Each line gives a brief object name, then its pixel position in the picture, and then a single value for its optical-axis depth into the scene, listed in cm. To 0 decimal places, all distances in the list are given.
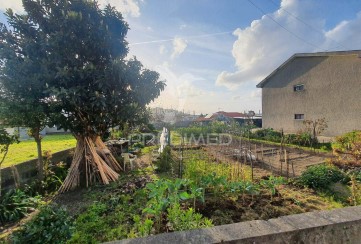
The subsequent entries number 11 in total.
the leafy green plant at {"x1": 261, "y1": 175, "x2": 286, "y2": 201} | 419
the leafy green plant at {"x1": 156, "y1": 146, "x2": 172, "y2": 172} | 735
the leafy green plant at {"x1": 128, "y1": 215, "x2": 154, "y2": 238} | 262
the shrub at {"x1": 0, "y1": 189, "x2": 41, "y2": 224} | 397
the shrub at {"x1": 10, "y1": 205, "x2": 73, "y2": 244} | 220
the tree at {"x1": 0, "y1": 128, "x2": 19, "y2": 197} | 443
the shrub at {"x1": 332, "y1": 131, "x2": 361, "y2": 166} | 701
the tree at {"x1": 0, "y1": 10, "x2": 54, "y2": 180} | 479
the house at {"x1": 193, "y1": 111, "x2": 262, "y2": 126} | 2580
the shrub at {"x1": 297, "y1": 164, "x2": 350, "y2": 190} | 525
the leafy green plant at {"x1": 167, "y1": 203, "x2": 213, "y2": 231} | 269
